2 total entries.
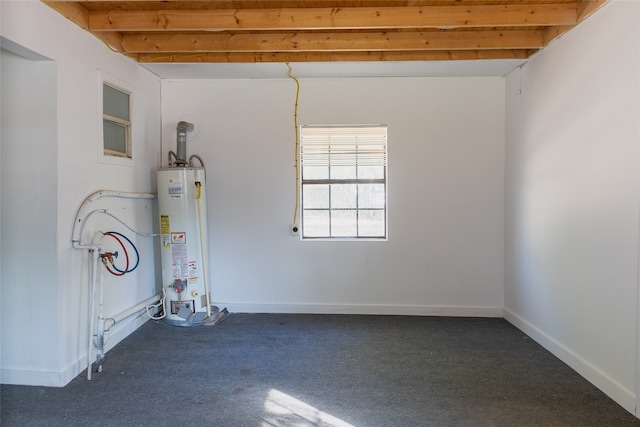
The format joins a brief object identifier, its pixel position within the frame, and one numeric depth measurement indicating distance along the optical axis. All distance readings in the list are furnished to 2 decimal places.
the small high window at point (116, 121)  3.02
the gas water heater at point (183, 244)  3.46
